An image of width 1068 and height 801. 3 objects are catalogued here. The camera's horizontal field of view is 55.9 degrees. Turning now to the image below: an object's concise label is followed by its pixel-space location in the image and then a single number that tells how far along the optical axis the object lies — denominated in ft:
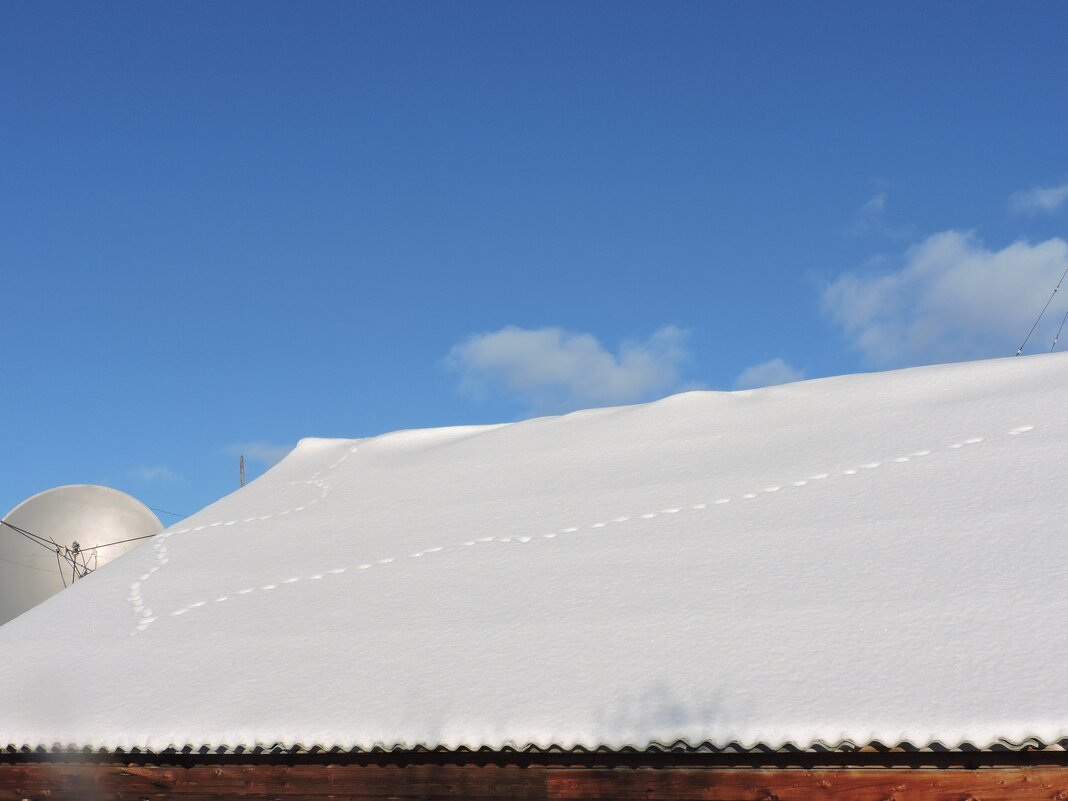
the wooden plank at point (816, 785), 13.60
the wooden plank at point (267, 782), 16.12
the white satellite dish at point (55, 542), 60.90
